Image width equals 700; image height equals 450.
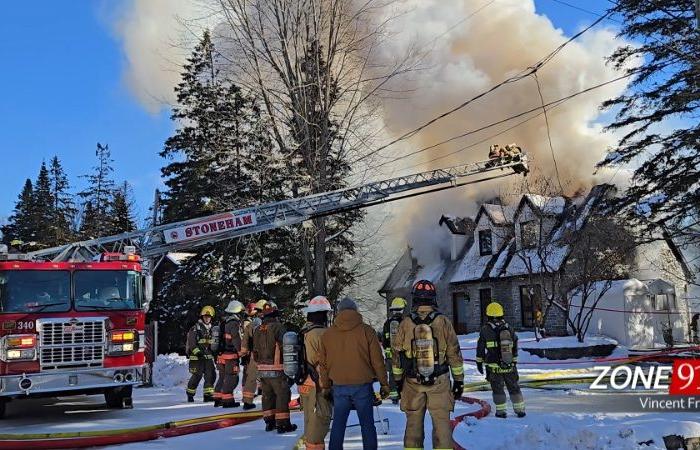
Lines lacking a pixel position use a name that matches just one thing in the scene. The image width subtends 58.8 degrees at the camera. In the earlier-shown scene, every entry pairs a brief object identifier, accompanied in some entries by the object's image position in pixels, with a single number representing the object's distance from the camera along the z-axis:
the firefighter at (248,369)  8.91
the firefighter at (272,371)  7.43
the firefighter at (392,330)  8.90
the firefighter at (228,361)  9.95
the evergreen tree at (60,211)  34.94
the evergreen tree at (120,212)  33.56
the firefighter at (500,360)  8.15
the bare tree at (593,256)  18.55
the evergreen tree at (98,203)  45.66
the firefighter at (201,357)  10.62
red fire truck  8.65
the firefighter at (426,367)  5.28
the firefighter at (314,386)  5.68
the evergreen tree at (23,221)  46.58
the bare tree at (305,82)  19.31
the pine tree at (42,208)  40.73
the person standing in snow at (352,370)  5.34
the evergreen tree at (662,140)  17.33
